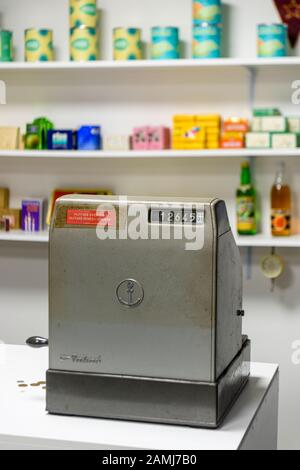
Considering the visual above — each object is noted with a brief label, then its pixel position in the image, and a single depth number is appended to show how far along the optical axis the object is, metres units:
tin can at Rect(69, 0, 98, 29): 3.18
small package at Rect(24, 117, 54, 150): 3.29
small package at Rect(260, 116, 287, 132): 3.08
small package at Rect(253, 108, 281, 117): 3.12
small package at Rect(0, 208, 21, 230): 3.40
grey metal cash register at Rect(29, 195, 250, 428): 1.45
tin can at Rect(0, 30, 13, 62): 3.28
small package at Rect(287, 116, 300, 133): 3.12
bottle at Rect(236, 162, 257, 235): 3.13
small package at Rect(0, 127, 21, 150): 3.33
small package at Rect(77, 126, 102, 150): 3.23
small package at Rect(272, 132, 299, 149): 3.05
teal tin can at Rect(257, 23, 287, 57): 3.00
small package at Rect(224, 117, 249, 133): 3.12
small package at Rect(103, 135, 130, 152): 3.21
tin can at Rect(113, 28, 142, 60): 3.14
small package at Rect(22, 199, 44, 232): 3.36
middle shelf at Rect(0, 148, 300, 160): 3.02
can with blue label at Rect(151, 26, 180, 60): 3.10
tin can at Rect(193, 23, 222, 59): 3.06
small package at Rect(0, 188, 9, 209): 3.43
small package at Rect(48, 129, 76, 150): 3.25
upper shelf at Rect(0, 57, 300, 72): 2.97
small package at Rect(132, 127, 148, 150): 3.19
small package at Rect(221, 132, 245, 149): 3.12
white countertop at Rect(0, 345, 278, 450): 1.38
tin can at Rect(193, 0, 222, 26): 3.05
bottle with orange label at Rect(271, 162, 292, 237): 3.12
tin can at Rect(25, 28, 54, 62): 3.23
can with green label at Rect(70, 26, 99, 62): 3.18
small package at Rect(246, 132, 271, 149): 3.08
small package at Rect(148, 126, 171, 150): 3.17
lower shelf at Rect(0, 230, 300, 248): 3.03
